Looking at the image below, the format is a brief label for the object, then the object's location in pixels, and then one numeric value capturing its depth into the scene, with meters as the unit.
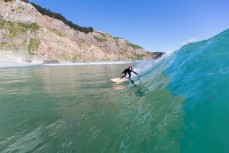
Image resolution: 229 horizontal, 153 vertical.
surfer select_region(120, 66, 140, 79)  11.88
